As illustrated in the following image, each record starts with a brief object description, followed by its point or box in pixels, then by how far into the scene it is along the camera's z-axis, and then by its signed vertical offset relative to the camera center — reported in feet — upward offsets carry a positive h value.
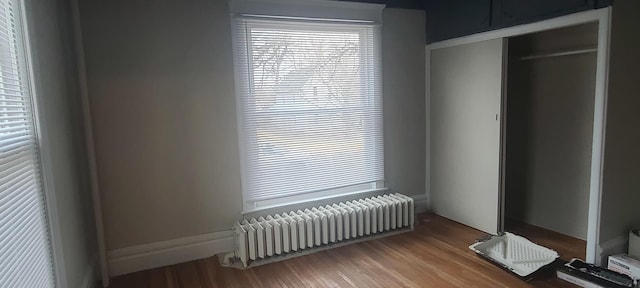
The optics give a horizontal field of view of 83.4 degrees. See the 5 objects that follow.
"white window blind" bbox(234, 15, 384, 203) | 10.21 +0.11
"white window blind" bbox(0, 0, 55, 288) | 4.47 -0.83
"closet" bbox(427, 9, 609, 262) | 10.36 -0.77
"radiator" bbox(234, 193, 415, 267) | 9.64 -3.41
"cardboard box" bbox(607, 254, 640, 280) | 8.00 -3.81
